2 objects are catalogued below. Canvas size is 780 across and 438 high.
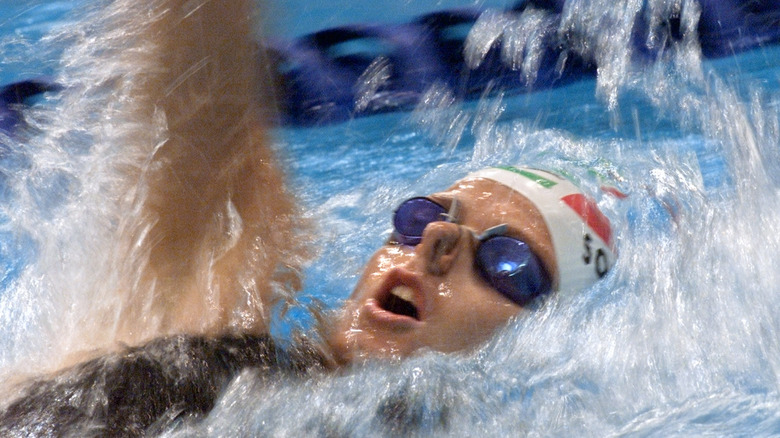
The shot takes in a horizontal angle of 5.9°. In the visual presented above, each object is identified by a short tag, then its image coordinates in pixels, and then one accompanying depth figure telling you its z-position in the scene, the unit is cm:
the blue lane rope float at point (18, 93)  727
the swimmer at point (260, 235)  579
